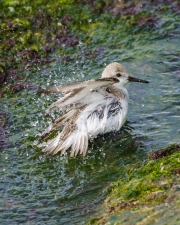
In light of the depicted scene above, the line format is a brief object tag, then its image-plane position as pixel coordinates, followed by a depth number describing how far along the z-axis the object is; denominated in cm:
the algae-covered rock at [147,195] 1070
